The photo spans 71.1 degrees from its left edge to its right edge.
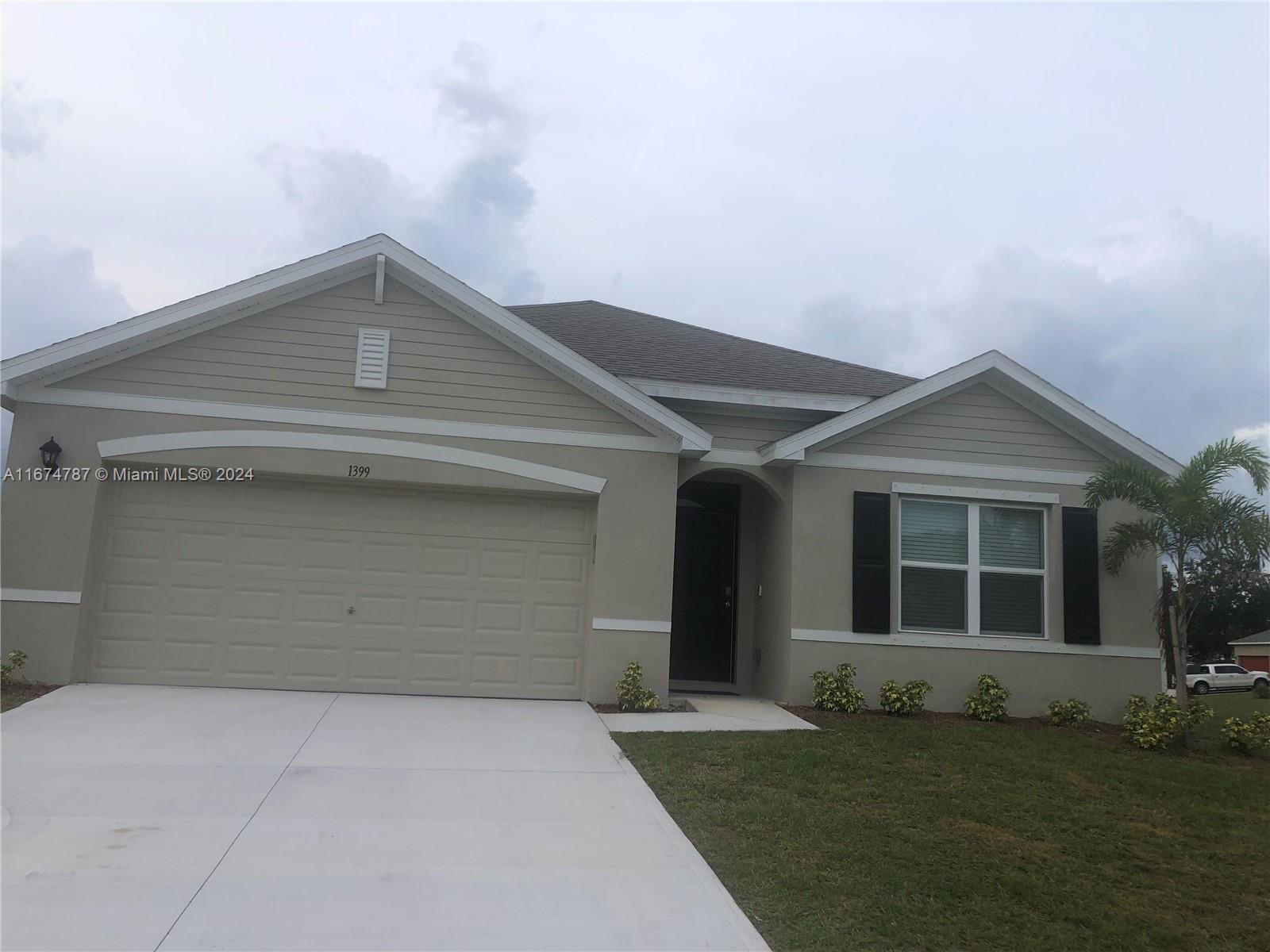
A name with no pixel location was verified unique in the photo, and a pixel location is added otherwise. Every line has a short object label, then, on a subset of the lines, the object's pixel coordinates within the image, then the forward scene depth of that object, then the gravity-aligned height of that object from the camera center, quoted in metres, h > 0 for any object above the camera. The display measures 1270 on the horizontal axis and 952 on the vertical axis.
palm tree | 9.55 +1.11
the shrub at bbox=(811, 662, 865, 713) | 10.14 -1.04
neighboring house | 43.22 -1.59
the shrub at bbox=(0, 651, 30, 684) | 8.92 -1.04
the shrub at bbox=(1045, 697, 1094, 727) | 10.42 -1.20
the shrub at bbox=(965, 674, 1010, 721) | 10.32 -1.08
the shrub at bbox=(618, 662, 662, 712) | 9.70 -1.12
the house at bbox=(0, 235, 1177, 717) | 9.52 +0.88
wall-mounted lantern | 9.27 +1.14
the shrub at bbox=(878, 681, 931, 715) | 10.18 -1.06
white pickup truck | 37.00 -2.51
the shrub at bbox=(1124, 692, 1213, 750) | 9.16 -1.12
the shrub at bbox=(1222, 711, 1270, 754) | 9.22 -1.19
